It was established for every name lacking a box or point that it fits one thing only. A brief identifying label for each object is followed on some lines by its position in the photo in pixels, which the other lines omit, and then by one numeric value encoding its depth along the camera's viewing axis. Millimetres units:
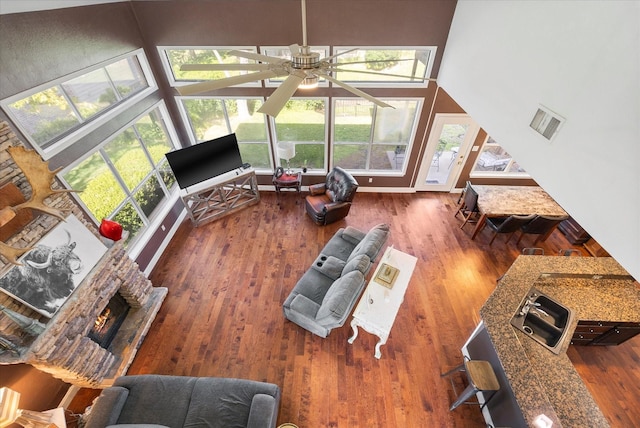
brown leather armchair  5424
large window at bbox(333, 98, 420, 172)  5660
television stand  5486
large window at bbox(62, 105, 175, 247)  3875
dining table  5137
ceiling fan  1437
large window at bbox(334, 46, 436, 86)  4766
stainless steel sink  3129
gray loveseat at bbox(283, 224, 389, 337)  3508
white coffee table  3379
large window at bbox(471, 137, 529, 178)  6215
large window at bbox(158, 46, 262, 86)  4758
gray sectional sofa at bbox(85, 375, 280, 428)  2928
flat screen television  5082
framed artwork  2643
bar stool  2830
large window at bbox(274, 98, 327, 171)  5688
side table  6045
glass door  5504
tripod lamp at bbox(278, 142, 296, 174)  5605
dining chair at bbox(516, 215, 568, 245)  4895
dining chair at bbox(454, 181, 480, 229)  5320
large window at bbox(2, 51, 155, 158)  3061
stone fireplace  2604
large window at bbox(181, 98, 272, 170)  5613
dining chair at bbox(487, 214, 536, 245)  4863
